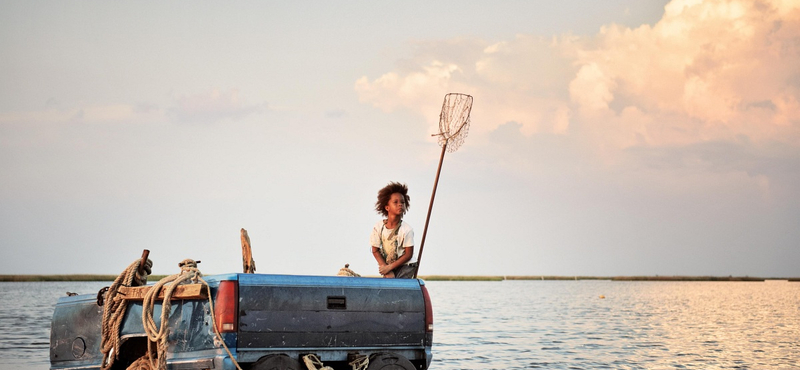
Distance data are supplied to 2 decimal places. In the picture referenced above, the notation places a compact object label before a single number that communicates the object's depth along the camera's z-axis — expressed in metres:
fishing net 10.40
